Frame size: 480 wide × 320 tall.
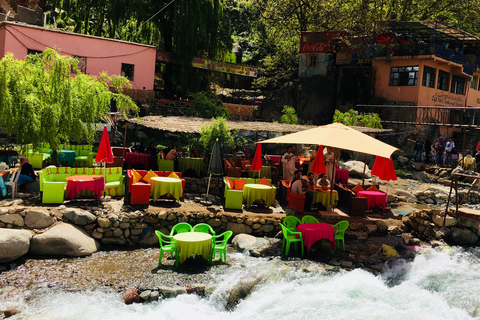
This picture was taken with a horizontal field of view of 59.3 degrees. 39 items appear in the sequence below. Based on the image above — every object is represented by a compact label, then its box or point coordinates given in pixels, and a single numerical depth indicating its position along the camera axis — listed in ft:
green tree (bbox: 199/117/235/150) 53.78
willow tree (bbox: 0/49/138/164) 41.01
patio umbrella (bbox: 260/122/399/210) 36.81
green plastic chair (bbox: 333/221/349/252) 37.71
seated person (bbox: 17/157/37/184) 42.63
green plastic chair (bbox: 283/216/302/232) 39.19
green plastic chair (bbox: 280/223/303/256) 36.40
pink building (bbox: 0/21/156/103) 74.74
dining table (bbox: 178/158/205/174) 55.77
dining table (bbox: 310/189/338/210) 43.70
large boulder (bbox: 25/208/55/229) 35.91
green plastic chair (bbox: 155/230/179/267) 33.55
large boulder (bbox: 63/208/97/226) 37.17
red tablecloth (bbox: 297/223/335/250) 36.31
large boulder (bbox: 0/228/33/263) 32.35
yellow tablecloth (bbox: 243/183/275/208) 44.19
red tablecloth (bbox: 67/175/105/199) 39.81
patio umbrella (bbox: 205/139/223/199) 44.91
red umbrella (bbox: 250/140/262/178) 47.55
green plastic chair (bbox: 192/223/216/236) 36.63
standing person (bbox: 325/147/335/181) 49.49
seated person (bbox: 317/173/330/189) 44.60
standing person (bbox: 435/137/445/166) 81.92
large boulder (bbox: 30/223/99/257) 34.47
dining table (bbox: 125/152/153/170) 56.80
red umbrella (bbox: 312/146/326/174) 42.70
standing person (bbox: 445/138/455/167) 80.07
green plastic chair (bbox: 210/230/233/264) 34.50
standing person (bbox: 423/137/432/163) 84.74
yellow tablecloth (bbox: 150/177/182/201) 42.60
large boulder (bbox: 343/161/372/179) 70.87
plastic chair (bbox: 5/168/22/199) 40.00
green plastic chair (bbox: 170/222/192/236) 36.09
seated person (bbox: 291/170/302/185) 43.86
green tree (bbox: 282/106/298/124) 84.02
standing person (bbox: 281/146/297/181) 52.52
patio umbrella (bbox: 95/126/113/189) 41.78
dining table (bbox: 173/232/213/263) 33.22
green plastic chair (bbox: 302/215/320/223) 39.32
